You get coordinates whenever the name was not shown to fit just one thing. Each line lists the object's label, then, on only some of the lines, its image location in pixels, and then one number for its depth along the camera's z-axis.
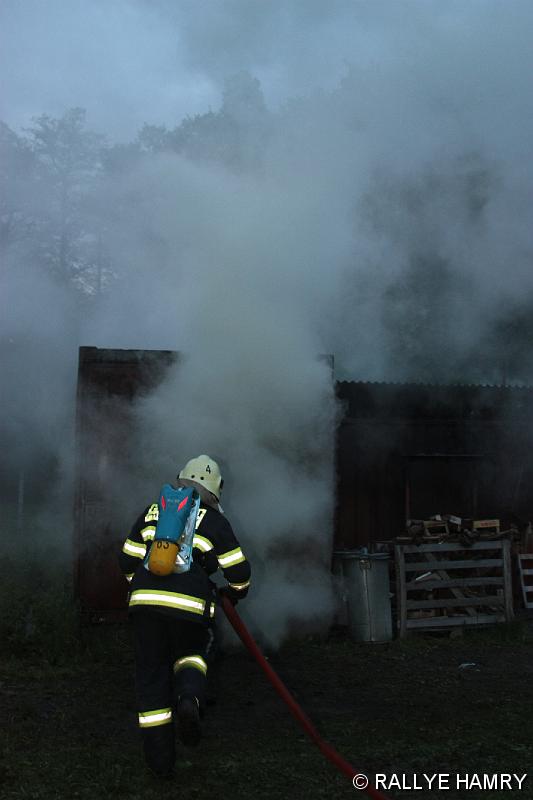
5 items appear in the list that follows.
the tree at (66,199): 10.16
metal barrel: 7.04
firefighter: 3.71
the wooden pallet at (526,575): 9.23
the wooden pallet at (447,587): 7.38
